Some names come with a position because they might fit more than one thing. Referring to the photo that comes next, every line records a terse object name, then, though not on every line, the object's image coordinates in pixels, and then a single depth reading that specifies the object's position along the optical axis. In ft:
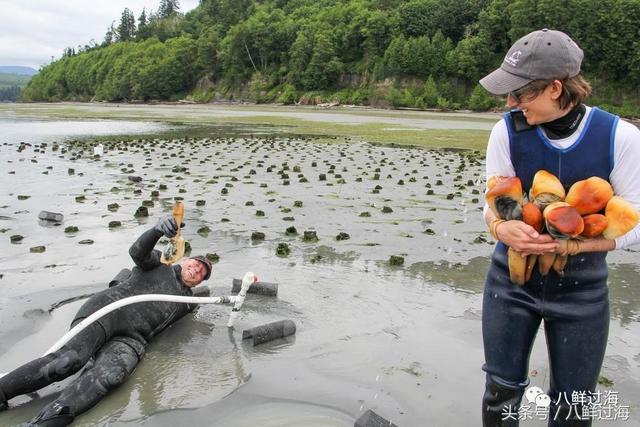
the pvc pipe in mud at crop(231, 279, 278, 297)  20.95
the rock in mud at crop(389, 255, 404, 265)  25.12
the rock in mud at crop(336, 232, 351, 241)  28.91
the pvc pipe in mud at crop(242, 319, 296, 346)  16.98
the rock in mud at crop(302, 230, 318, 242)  28.56
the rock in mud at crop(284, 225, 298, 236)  29.69
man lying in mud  13.37
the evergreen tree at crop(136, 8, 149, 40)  583.58
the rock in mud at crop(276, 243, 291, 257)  26.27
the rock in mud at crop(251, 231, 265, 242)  28.81
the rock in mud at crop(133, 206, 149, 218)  33.09
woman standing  9.02
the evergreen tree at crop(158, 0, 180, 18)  638.04
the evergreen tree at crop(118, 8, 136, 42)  612.29
